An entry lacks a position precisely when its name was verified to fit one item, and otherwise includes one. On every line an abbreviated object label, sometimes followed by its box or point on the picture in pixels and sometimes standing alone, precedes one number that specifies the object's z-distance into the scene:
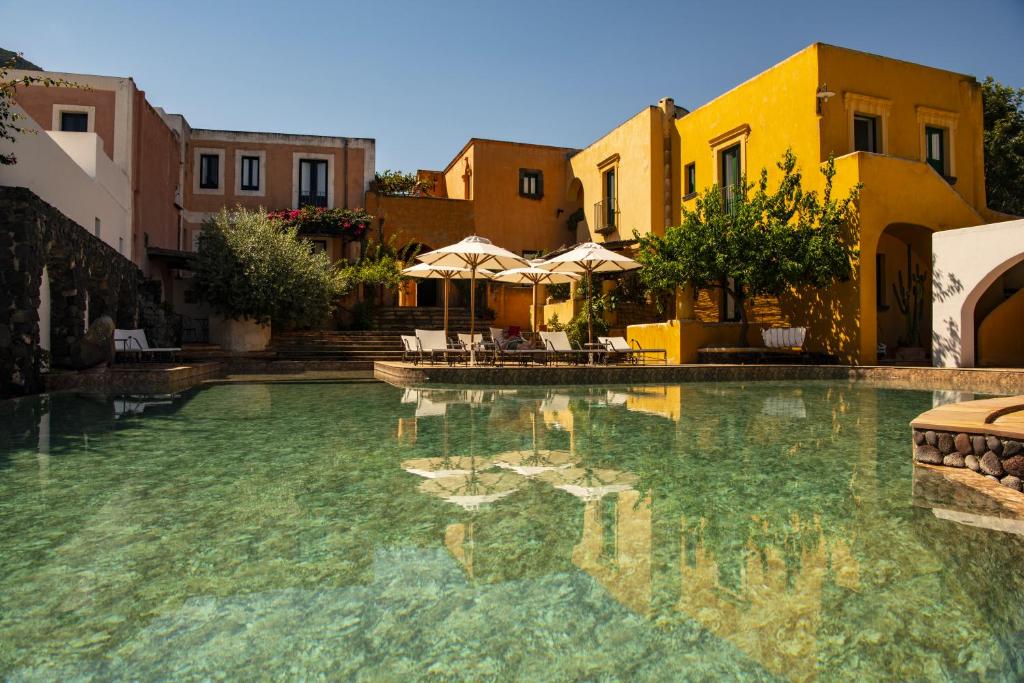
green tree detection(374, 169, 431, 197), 26.80
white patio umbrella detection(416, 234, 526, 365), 13.77
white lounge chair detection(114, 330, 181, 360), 13.30
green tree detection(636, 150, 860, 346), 14.76
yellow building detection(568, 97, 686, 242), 20.09
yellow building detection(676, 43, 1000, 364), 15.02
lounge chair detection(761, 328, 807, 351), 14.87
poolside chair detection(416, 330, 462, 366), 14.23
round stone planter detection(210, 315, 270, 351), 17.73
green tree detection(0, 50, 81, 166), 9.06
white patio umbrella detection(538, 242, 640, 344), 14.18
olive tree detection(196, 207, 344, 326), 17.27
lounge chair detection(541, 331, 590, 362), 14.48
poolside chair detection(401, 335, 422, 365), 14.52
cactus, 16.70
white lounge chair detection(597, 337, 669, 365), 14.36
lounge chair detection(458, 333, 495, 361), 14.52
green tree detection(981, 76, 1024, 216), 22.78
